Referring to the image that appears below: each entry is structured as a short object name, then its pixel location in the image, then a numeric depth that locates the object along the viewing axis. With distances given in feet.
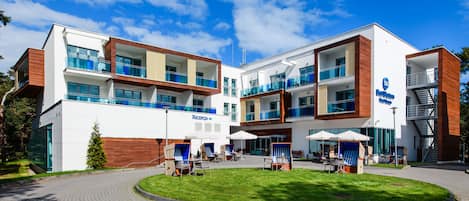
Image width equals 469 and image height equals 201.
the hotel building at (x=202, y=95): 75.82
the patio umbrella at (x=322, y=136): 73.83
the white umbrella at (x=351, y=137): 68.33
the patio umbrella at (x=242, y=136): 91.55
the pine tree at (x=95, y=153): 68.33
